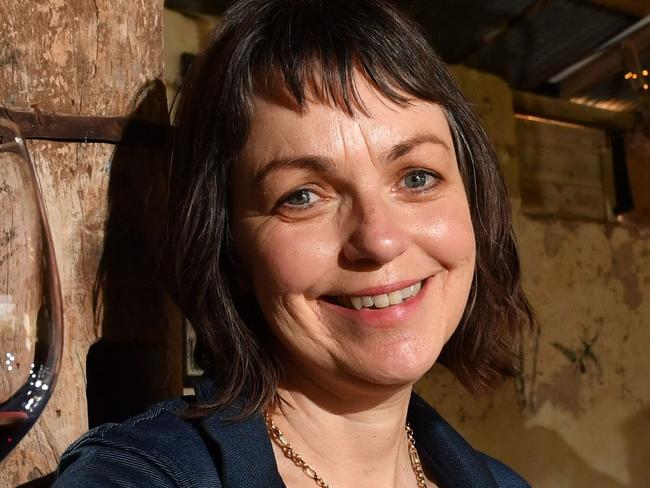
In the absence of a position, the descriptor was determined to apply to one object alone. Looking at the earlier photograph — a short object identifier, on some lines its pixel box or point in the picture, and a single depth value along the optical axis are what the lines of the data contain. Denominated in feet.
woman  1.61
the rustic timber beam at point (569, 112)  4.40
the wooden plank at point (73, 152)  1.69
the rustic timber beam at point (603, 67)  3.78
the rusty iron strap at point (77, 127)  1.69
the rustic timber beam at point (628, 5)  3.79
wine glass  1.05
